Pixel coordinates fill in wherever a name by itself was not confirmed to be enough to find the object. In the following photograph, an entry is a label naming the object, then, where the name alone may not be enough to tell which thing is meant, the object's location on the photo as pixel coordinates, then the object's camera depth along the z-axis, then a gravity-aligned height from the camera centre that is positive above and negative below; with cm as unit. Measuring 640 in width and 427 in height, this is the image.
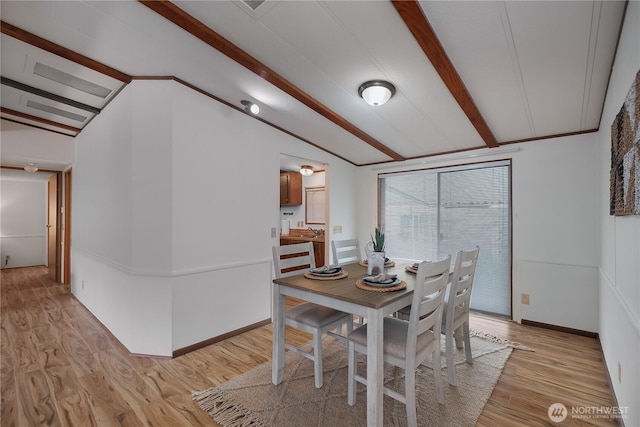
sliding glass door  346 -6
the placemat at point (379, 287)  176 -46
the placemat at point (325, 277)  208 -46
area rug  174 -125
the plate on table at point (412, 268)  233 -46
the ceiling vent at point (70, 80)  243 +122
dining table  153 -54
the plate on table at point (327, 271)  215 -44
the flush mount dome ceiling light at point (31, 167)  453 +77
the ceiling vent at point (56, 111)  317 +121
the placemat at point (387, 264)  260 -47
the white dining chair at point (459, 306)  204 -70
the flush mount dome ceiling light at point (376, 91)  228 +99
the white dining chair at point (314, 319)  204 -78
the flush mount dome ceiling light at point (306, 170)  503 +78
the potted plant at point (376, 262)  221 -37
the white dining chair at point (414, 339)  157 -76
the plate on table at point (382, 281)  186 -44
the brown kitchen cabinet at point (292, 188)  585 +53
